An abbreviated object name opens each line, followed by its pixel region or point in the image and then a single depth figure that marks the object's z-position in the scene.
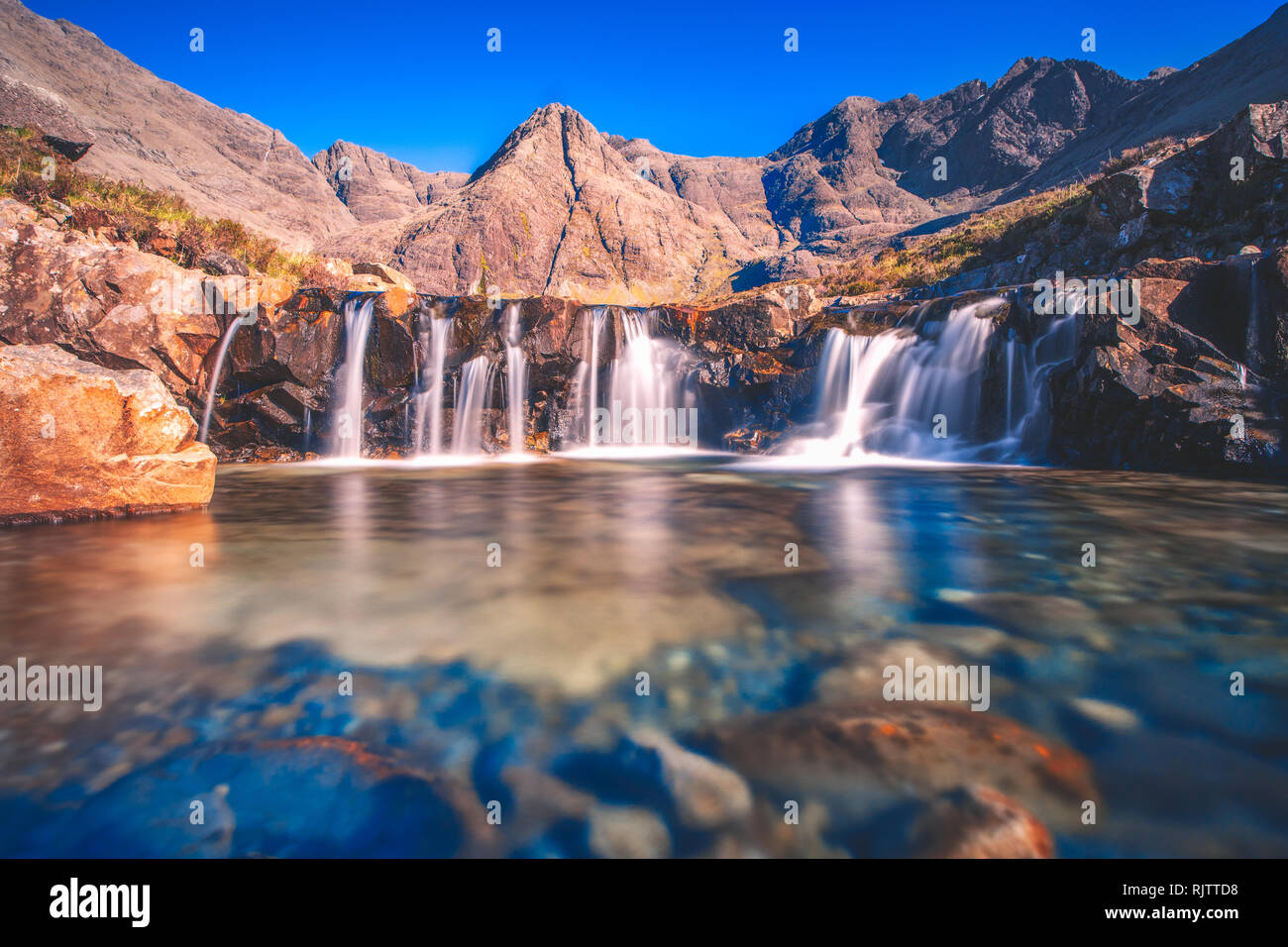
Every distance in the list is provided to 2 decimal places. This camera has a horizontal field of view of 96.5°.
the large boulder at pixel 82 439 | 5.89
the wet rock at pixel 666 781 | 1.99
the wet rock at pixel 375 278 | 21.94
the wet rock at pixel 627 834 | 1.83
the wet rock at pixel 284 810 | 1.85
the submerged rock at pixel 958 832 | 1.80
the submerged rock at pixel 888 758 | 2.02
